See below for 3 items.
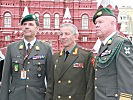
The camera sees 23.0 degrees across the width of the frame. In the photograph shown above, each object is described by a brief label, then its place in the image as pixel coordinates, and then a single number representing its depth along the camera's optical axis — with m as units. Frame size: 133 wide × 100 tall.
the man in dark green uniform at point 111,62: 3.79
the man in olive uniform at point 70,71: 4.73
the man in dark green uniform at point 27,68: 5.03
